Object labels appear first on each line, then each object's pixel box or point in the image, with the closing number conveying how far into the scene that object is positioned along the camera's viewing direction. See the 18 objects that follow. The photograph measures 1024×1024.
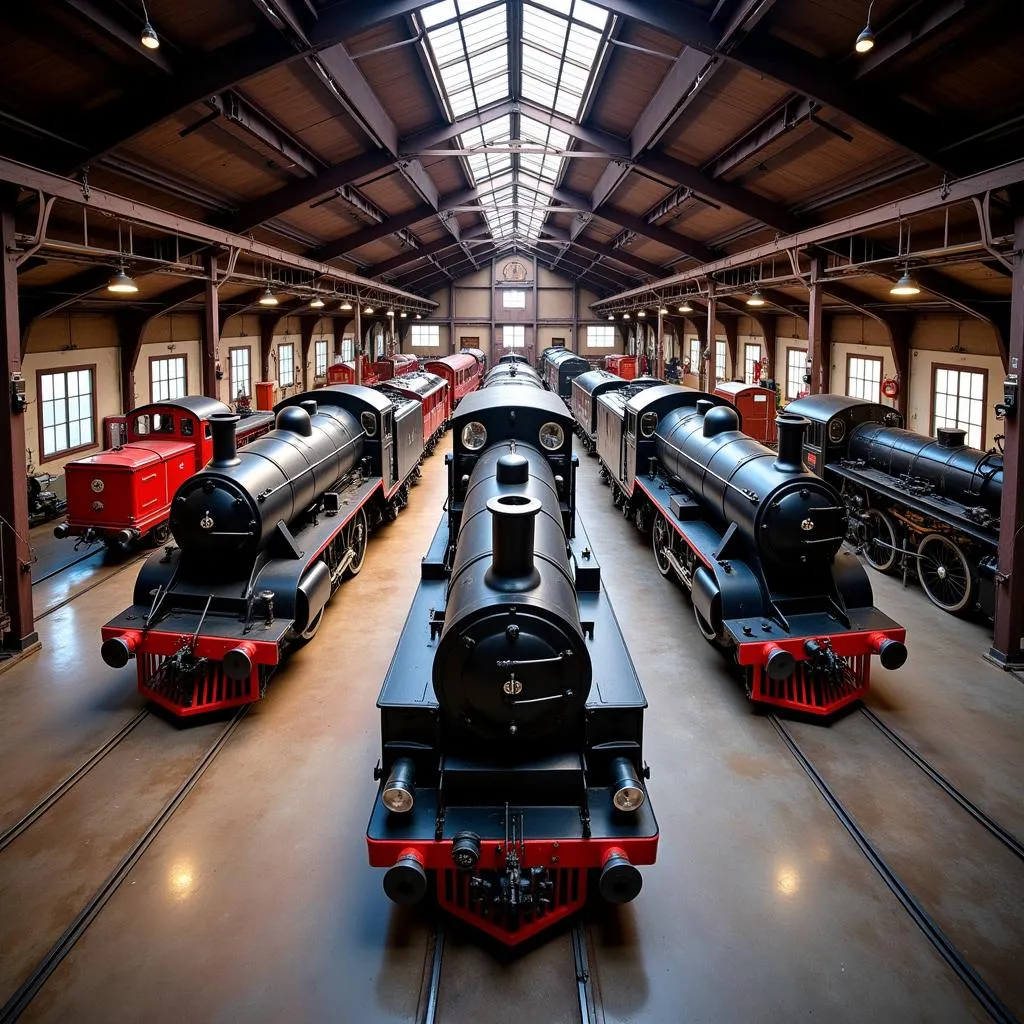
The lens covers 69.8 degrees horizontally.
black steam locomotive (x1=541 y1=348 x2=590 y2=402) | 28.78
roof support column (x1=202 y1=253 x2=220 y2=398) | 14.23
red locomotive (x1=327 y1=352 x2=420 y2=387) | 27.55
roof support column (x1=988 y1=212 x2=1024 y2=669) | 8.26
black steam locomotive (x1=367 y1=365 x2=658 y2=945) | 4.43
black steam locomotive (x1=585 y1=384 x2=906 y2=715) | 7.27
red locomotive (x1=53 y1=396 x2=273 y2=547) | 11.93
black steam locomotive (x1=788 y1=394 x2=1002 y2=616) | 9.77
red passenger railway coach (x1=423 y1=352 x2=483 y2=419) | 27.29
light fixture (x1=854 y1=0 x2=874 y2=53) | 6.62
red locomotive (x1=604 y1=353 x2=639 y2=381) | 31.42
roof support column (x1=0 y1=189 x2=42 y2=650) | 8.24
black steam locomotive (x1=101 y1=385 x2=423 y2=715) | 7.29
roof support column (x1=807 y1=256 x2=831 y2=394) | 14.18
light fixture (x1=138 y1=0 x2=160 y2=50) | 6.53
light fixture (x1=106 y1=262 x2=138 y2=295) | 9.73
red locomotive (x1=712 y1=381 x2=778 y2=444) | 19.33
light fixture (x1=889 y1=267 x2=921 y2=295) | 10.04
